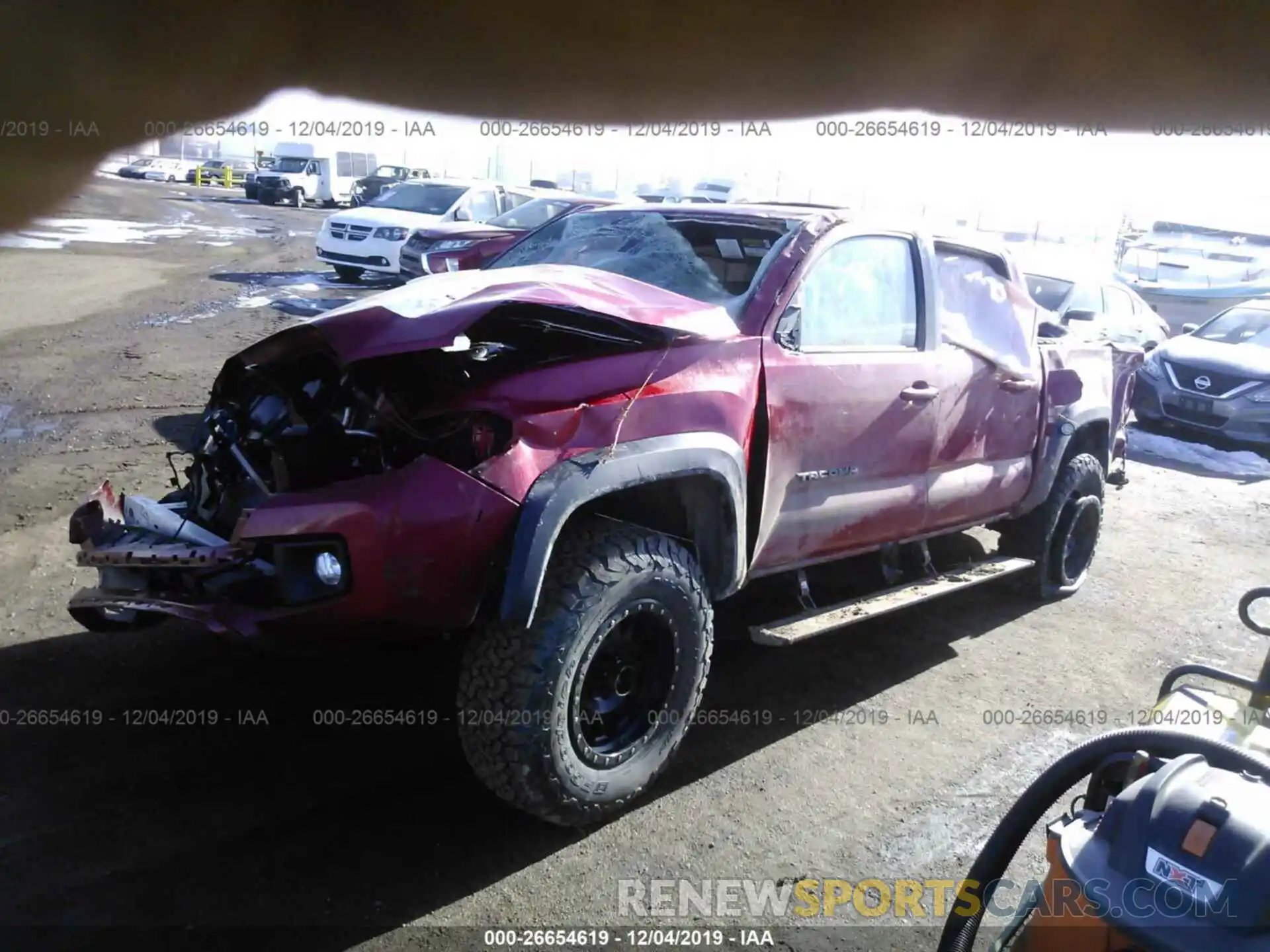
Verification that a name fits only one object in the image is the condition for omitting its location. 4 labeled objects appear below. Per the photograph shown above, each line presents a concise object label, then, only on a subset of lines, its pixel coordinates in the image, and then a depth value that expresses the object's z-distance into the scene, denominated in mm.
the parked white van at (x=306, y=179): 32781
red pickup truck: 2861
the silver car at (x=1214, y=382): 9984
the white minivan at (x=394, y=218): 14078
